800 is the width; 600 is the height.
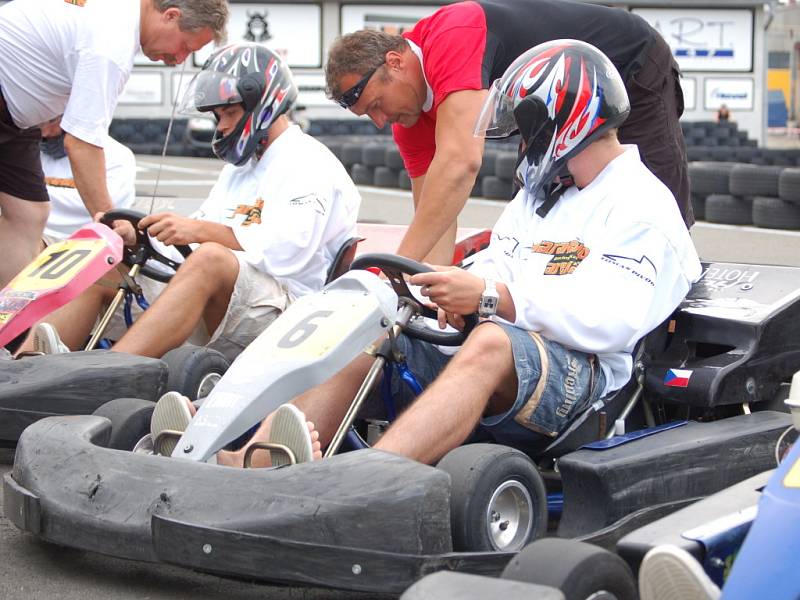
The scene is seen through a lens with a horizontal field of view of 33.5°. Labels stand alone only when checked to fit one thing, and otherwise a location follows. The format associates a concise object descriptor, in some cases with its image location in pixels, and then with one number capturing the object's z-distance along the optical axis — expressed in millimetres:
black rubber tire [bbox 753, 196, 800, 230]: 9867
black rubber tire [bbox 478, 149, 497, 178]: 13445
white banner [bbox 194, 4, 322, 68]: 25031
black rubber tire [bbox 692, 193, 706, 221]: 10805
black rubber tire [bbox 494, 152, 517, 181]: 12812
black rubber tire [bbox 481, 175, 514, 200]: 12977
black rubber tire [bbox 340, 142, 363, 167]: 15623
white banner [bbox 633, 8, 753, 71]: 26297
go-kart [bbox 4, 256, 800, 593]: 2471
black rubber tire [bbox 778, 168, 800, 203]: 9680
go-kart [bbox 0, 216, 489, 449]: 3674
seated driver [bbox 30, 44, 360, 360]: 4336
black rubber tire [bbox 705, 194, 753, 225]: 10352
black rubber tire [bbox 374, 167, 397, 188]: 14812
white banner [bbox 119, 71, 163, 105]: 24844
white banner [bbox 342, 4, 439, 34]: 25609
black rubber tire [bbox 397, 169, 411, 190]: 14441
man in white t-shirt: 4598
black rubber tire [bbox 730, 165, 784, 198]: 10055
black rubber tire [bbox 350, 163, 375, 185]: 15234
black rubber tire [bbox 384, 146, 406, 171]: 14597
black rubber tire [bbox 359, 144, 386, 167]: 15016
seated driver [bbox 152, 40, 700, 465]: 2887
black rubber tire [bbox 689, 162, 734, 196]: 10539
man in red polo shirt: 4039
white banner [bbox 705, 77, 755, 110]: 26391
